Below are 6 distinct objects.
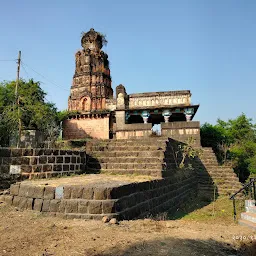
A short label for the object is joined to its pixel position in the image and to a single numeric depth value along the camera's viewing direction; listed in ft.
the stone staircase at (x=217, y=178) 37.89
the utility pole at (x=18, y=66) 55.97
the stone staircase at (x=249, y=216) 18.48
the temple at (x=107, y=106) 61.18
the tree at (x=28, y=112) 44.91
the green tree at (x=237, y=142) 66.10
